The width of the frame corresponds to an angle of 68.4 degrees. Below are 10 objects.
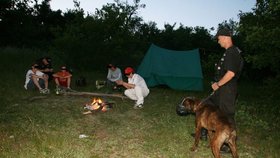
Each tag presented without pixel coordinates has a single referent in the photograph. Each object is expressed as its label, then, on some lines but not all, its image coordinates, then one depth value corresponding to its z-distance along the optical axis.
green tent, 9.22
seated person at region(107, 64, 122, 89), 8.46
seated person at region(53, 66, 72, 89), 7.69
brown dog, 3.29
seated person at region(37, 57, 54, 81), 7.94
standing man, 3.39
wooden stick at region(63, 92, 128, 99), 7.19
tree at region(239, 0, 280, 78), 6.18
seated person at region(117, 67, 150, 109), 6.07
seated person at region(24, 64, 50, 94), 7.45
